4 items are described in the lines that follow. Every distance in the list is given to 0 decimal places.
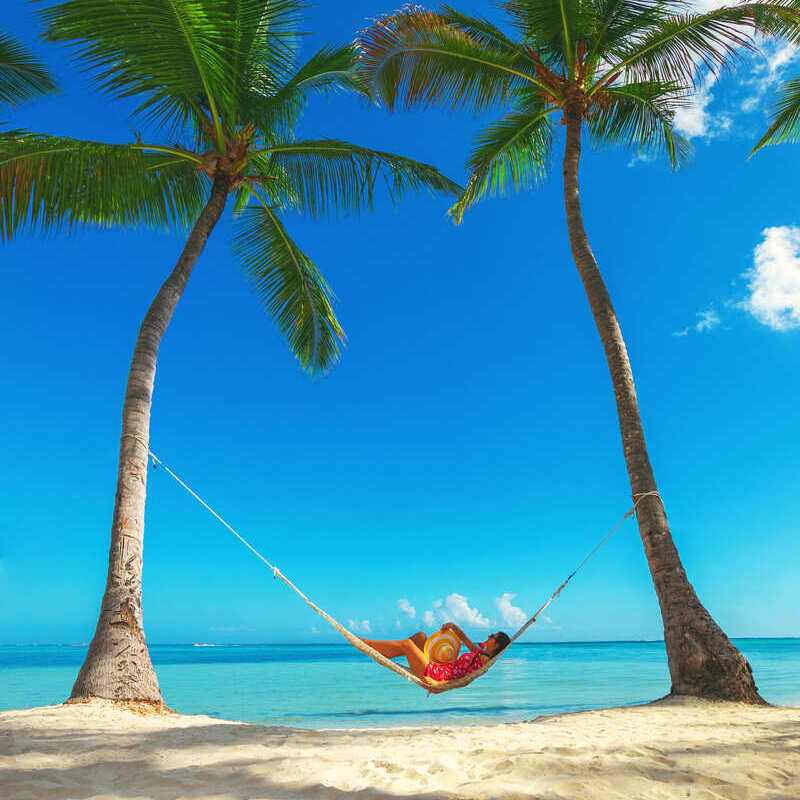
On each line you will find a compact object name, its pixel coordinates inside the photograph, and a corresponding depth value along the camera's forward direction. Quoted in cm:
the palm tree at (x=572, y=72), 558
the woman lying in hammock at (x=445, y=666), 452
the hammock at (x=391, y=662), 399
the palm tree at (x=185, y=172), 443
